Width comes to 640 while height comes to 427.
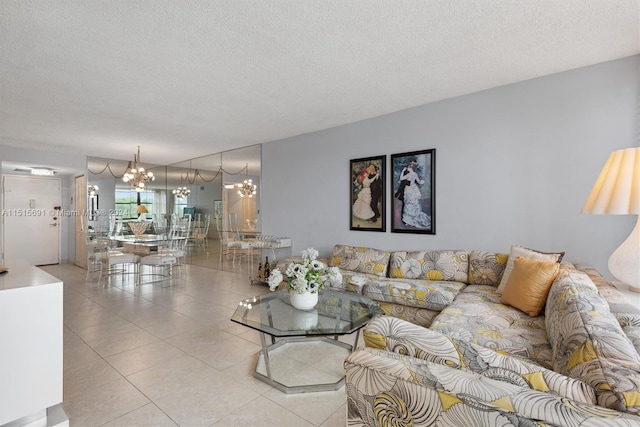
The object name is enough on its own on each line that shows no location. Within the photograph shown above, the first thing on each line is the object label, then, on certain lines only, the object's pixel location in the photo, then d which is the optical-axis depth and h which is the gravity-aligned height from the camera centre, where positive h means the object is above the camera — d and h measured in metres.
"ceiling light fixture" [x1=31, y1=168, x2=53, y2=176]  6.84 +0.95
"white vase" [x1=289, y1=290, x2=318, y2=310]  2.55 -0.73
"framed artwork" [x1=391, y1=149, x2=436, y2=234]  3.75 +0.26
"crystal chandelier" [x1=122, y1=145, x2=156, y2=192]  5.99 +0.72
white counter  1.56 -0.72
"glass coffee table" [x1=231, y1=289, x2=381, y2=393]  2.16 -0.82
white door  6.66 -0.10
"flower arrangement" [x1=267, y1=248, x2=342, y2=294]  2.52 -0.54
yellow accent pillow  2.24 -0.55
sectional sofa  0.75 -0.48
